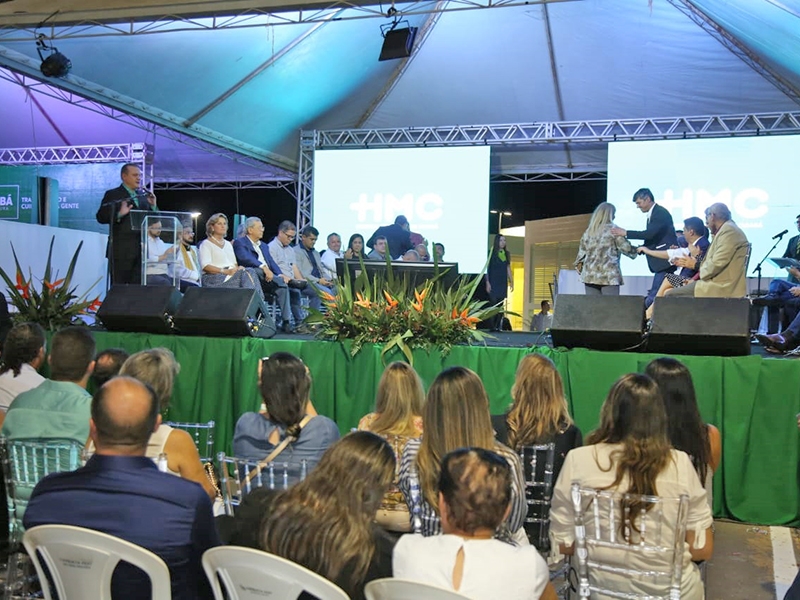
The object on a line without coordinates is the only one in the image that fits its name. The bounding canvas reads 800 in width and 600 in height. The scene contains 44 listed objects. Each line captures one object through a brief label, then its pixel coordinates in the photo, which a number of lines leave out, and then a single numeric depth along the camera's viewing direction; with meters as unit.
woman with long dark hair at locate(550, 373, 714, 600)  2.33
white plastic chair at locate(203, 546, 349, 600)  1.56
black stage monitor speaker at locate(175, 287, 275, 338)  5.28
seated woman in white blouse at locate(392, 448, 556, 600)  1.67
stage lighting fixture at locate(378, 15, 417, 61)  7.23
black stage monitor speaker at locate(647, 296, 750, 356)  4.47
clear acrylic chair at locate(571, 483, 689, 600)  2.15
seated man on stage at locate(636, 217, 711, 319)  5.85
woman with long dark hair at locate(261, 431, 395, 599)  1.72
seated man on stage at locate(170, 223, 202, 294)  6.52
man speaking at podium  6.45
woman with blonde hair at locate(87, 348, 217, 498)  2.71
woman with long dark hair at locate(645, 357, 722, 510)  2.93
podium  6.33
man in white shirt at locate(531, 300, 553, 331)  9.10
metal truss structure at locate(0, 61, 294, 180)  8.71
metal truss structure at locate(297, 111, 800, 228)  9.75
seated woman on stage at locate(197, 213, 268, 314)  6.57
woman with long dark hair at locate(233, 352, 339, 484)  2.84
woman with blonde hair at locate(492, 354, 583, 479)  3.20
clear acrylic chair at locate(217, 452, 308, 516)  2.42
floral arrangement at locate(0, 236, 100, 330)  5.82
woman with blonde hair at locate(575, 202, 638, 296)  6.29
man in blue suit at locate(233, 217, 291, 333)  6.95
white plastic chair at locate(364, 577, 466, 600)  1.47
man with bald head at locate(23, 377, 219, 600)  1.88
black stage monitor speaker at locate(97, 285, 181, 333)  5.54
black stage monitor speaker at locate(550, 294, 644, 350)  4.68
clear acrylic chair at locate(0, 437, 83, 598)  2.53
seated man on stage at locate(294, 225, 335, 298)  8.13
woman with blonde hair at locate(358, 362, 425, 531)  3.02
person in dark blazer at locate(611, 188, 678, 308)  6.34
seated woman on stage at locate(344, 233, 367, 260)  8.72
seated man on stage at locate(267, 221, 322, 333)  7.61
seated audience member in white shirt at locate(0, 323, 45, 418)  3.81
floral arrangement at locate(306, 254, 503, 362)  4.86
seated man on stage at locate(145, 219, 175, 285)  6.47
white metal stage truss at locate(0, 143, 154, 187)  12.09
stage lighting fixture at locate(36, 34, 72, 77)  7.60
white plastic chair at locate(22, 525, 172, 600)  1.72
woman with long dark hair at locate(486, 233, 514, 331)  9.89
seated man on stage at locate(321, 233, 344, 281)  9.16
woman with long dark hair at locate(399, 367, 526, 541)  2.42
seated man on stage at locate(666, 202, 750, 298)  5.14
